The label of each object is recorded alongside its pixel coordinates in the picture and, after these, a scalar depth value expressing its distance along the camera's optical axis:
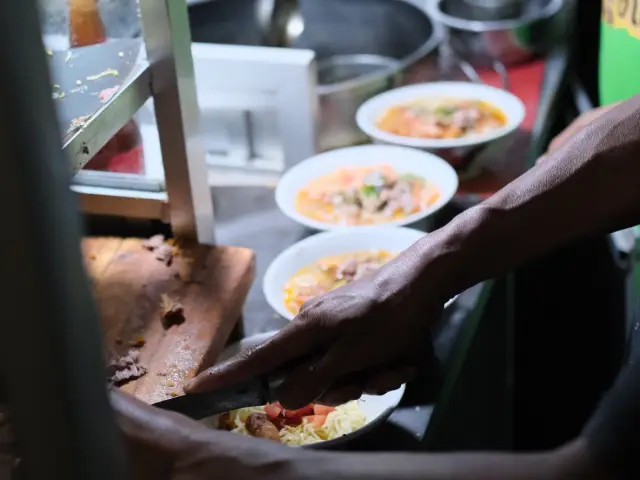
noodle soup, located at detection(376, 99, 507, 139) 1.62
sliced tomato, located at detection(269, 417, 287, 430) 1.03
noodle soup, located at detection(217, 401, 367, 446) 1.00
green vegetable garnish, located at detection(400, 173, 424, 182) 1.47
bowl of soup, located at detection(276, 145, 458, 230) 1.40
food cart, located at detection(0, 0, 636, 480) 0.33
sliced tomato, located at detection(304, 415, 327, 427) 1.03
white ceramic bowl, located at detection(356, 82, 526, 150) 1.53
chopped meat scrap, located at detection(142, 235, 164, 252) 1.14
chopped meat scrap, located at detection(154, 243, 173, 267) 1.12
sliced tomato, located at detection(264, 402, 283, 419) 1.04
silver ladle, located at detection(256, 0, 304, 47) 1.83
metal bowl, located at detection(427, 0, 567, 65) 1.87
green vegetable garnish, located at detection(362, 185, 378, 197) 1.44
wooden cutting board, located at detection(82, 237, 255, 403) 0.96
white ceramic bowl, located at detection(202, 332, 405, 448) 0.97
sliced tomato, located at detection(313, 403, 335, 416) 1.04
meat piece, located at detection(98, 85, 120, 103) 0.93
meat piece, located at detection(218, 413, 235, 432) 1.04
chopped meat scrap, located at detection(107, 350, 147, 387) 0.94
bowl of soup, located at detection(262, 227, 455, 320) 1.22
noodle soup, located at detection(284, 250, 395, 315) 1.22
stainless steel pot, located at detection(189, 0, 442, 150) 1.91
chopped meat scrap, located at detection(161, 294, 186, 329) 1.02
